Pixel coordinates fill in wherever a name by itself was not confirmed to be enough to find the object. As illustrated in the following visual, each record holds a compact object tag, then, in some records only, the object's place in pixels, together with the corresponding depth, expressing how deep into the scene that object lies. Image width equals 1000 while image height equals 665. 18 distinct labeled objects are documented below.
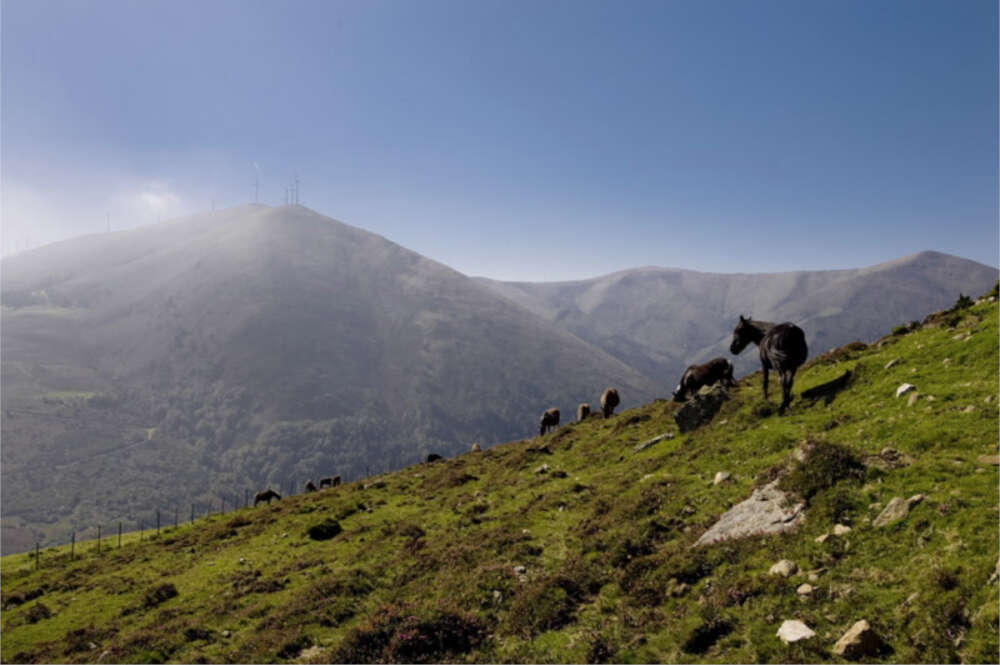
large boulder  12.04
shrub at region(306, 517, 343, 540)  27.55
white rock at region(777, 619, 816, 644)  8.35
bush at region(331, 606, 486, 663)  12.21
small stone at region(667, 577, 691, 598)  11.23
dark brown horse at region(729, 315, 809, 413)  21.36
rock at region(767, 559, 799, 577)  10.15
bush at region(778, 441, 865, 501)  12.25
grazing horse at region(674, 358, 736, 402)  32.81
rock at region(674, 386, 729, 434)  25.14
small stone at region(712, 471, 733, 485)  16.91
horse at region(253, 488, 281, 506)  58.16
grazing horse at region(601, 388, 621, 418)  44.47
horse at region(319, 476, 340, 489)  60.94
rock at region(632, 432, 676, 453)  26.64
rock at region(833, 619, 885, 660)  7.68
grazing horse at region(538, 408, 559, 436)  53.16
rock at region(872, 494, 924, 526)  10.20
